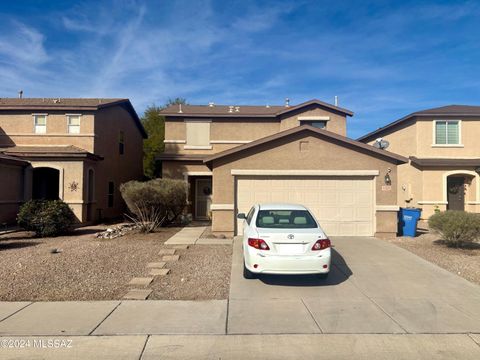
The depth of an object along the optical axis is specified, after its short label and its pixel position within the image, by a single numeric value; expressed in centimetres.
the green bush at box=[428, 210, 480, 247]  1135
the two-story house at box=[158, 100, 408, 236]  1341
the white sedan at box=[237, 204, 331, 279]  748
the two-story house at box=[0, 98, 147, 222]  1739
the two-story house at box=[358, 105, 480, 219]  2033
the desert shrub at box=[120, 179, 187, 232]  1468
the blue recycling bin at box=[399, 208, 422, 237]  1362
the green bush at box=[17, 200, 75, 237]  1353
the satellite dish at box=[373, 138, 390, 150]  1544
